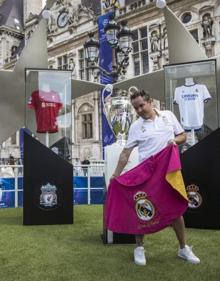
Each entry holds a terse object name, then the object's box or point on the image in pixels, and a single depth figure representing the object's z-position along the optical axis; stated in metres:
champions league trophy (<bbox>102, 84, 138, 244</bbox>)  4.73
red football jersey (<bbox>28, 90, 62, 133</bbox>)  6.83
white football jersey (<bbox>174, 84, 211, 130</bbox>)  6.47
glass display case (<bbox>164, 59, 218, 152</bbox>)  6.42
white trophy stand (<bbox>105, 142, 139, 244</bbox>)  4.73
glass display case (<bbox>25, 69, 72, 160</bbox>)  6.78
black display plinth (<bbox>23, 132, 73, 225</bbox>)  6.15
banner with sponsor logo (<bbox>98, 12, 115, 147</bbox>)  12.45
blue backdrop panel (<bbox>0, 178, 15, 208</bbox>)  9.49
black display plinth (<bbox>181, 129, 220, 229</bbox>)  5.47
